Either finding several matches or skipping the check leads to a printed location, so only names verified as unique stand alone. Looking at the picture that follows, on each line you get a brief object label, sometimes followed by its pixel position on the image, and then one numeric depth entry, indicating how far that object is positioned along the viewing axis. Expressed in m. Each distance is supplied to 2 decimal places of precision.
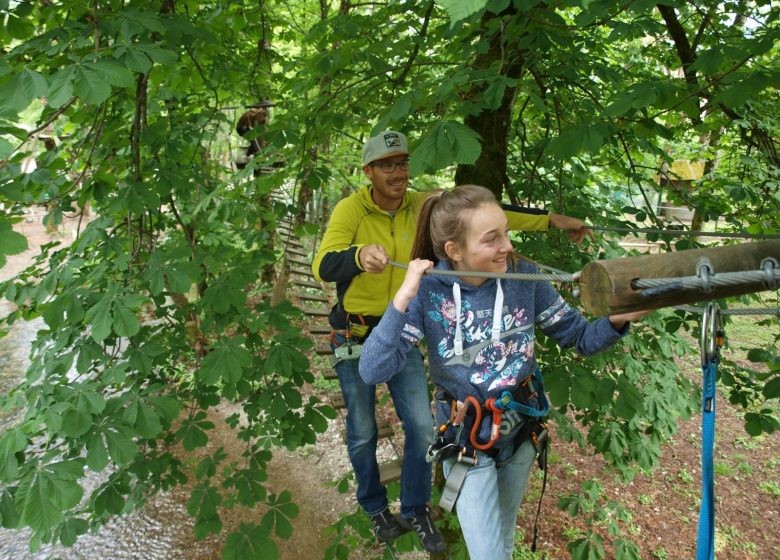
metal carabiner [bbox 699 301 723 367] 0.91
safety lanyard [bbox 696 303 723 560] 0.89
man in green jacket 2.03
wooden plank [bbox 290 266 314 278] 7.36
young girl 1.45
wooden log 0.92
